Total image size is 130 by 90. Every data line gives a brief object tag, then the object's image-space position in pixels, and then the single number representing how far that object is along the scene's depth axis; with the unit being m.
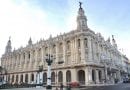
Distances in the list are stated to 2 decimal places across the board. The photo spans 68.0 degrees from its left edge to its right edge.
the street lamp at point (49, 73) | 14.32
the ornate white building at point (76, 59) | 25.97
